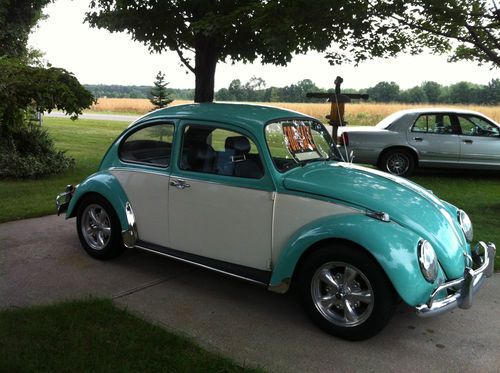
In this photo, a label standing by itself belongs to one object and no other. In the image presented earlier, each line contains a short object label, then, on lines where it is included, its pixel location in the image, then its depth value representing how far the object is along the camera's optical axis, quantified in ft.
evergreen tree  91.56
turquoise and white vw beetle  10.86
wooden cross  27.50
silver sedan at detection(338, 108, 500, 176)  34.68
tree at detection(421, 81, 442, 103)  149.95
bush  29.94
